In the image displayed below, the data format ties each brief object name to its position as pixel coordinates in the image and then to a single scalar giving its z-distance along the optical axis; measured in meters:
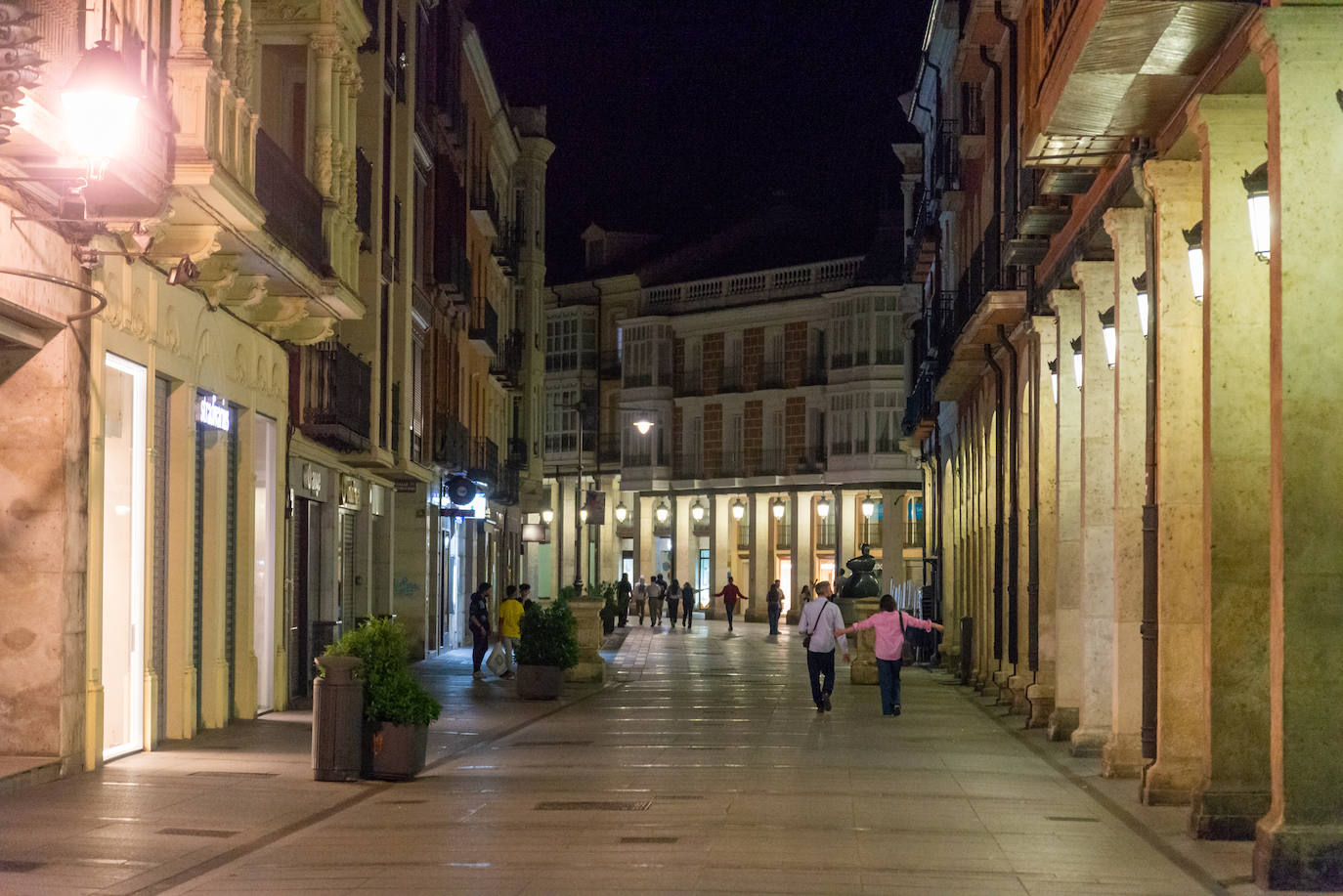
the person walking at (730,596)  61.75
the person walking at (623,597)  60.97
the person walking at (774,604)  60.45
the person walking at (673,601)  63.50
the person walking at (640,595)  69.78
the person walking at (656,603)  65.06
